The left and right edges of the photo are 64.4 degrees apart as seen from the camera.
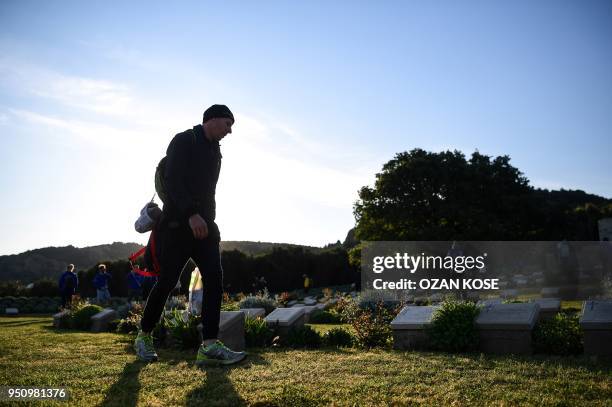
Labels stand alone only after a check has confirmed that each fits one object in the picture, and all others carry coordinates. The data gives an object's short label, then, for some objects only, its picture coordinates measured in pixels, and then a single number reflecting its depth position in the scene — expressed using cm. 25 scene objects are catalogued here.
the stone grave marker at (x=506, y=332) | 520
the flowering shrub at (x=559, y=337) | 512
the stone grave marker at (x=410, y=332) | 564
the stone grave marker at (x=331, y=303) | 1656
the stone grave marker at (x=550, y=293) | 1748
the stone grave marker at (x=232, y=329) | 561
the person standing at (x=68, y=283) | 1705
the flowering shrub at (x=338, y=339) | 649
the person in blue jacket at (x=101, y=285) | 1952
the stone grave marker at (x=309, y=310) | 1270
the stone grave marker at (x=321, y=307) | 1536
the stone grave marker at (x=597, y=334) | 474
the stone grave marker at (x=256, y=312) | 921
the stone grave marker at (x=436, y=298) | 1566
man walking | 399
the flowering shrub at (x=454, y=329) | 529
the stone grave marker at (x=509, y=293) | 1794
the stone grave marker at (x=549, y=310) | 883
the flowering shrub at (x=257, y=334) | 645
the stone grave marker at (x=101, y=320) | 1012
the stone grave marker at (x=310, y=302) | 1948
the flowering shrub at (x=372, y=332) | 623
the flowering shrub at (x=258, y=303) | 1269
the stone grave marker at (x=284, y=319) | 685
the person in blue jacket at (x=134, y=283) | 1725
